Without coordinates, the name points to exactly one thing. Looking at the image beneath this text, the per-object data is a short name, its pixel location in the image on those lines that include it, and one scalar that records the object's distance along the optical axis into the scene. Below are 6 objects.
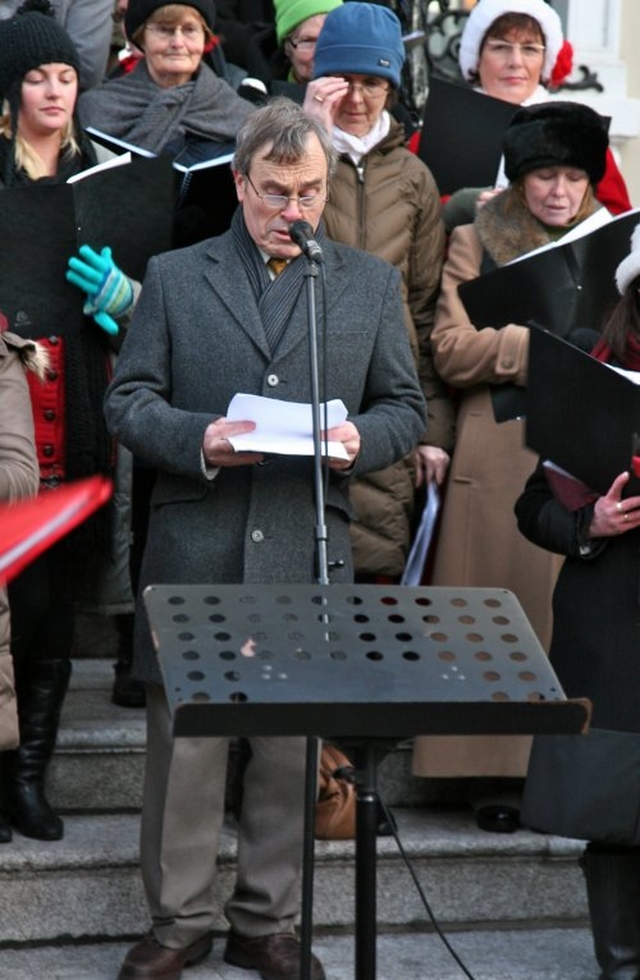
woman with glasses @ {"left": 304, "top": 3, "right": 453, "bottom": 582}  10.38
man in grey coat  8.59
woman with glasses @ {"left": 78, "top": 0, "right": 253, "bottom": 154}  10.86
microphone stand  6.79
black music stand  5.73
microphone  7.65
